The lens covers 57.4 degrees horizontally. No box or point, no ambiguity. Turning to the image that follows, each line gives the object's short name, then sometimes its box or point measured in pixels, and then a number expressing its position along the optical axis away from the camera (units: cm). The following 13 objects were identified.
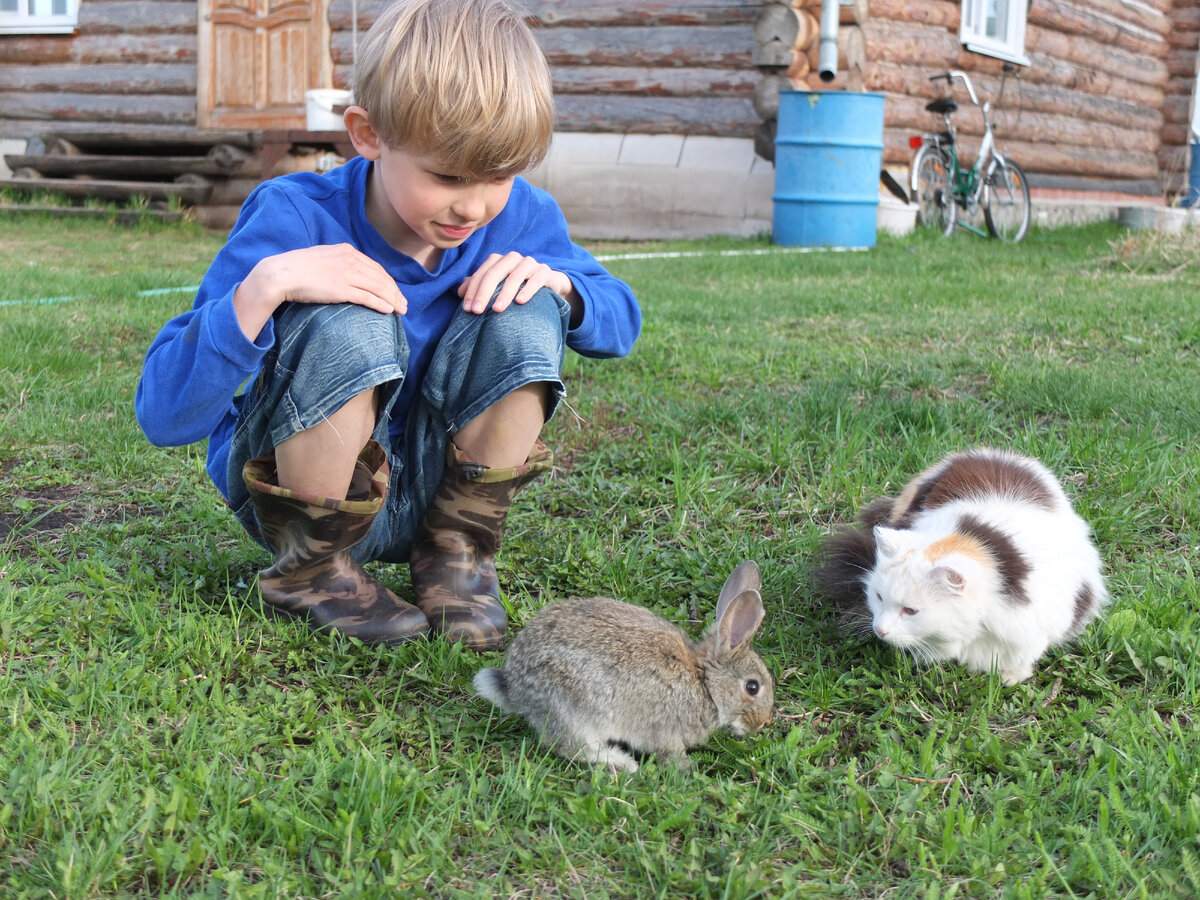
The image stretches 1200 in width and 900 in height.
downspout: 892
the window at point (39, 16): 1184
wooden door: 1120
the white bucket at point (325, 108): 999
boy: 203
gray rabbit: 189
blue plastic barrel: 894
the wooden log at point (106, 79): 1164
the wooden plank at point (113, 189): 1020
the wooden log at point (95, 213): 993
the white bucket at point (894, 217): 998
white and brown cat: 217
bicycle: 1031
